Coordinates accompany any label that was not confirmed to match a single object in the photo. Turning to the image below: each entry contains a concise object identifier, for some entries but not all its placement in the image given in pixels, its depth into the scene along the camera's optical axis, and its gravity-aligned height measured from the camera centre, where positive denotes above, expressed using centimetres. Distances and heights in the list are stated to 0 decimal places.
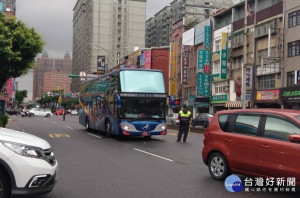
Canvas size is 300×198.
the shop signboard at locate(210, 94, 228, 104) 4578 -12
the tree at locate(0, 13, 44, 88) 2016 +264
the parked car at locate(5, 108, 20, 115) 7595 -327
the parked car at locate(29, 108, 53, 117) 6889 -305
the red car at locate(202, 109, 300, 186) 678 -87
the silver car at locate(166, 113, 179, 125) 4206 -243
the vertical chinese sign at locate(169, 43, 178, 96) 6031 +425
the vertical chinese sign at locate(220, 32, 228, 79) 4422 +458
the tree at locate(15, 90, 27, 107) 13965 -8
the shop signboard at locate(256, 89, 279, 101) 3606 +35
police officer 1736 -88
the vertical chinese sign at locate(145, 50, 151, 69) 7019 +693
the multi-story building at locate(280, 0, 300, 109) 3338 +400
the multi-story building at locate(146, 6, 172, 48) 11919 +2245
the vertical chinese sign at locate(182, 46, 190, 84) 5481 +503
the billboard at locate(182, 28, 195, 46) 5475 +870
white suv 543 -104
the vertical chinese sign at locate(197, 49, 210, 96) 4894 +315
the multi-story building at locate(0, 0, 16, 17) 9942 +2412
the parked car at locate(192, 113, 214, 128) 3625 -214
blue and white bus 1756 -28
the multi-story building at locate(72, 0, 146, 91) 11988 +2168
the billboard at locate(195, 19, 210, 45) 5145 +910
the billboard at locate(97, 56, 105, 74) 5856 +518
